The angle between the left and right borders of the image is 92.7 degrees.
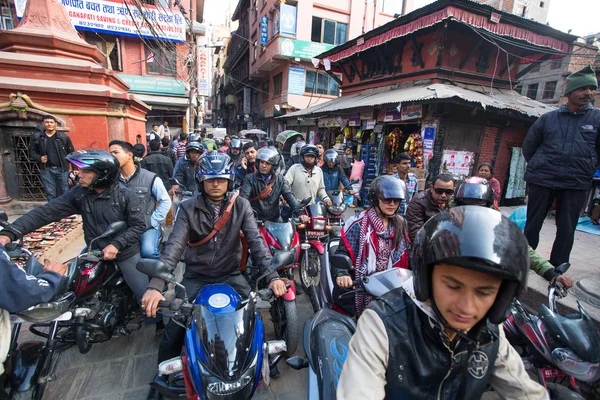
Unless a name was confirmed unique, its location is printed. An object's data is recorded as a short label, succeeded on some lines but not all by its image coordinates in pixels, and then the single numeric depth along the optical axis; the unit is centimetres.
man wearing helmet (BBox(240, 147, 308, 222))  422
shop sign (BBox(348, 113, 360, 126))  1157
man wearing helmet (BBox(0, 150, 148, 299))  262
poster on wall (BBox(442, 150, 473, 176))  859
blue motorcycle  169
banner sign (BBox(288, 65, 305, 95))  2200
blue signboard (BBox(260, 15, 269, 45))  2430
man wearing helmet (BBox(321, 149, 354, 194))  570
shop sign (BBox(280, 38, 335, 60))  2103
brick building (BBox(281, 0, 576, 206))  825
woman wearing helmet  257
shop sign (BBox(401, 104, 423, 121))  854
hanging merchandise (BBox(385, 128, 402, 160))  988
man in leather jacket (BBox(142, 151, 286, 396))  246
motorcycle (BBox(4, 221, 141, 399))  199
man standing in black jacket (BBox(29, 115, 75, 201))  555
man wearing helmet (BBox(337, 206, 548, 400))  111
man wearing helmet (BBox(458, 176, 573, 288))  306
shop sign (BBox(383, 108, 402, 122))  949
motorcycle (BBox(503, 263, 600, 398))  175
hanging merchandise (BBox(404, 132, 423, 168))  872
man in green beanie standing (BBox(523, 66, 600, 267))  328
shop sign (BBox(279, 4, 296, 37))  2091
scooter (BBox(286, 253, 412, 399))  170
